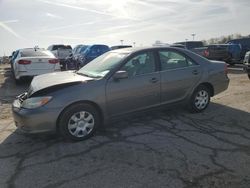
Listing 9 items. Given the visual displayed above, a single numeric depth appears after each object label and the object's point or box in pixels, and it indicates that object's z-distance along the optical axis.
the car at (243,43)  12.98
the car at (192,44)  16.18
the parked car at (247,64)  6.80
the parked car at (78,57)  12.31
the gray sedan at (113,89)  3.10
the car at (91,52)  11.79
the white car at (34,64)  7.45
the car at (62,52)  13.68
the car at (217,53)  12.47
